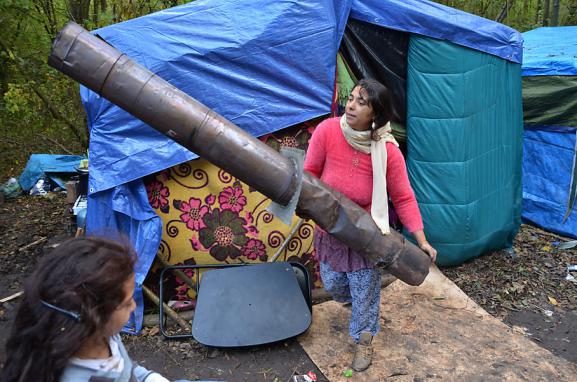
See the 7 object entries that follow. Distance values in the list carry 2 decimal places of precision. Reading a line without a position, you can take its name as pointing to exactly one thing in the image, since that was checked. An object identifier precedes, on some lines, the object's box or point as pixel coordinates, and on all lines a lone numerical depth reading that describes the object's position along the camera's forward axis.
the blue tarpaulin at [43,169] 6.96
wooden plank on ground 3.22
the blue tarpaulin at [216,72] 3.54
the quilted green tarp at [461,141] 4.11
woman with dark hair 2.74
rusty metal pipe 2.31
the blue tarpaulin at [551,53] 5.22
